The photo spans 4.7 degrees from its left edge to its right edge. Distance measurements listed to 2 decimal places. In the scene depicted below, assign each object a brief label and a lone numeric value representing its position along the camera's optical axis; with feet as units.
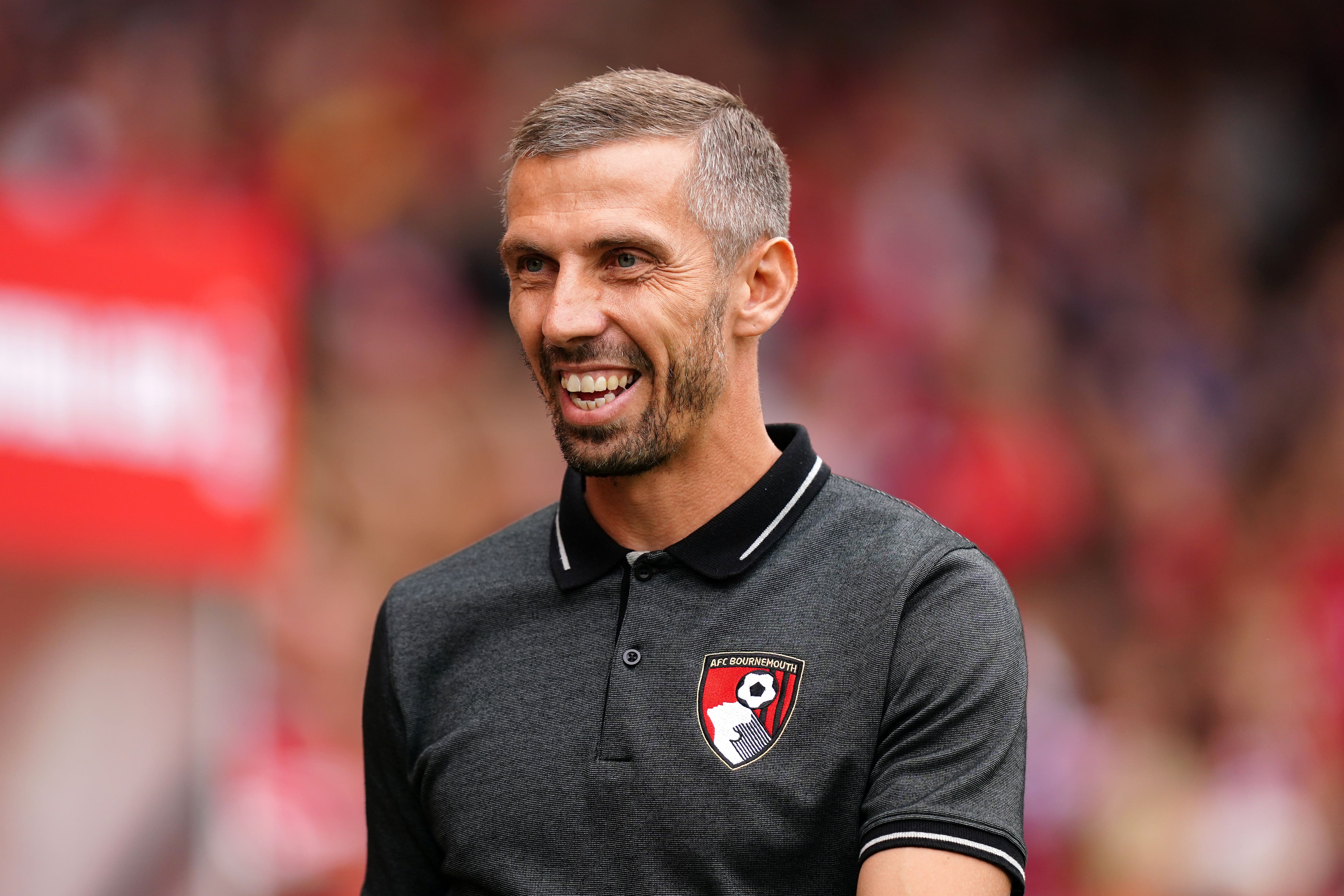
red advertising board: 34.17
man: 31.29
